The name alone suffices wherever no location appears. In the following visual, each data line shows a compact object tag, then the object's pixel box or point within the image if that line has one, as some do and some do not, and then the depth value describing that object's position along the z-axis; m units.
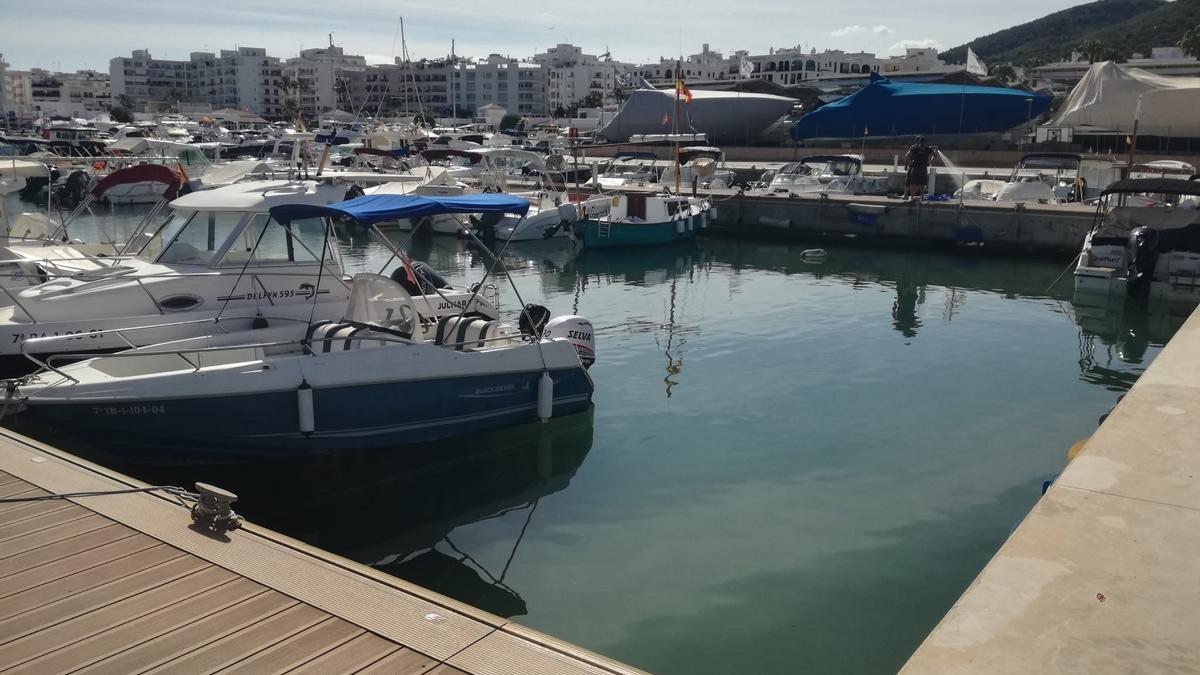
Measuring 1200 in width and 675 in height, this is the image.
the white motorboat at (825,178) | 37.28
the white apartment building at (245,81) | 163.88
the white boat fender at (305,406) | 10.01
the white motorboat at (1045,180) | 34.06
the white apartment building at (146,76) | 178.50
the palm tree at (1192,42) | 80.25
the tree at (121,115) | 108.49
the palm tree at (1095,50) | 88.25
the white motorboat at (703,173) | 39.72
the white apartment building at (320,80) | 150.62
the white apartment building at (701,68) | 135.00
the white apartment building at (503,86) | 147.62
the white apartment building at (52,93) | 154.59
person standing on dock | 33.72
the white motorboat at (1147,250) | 21.92
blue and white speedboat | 9.58
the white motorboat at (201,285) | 11.83
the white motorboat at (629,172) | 40.92
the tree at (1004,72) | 104.40
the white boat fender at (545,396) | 11.84
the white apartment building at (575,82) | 151.25
